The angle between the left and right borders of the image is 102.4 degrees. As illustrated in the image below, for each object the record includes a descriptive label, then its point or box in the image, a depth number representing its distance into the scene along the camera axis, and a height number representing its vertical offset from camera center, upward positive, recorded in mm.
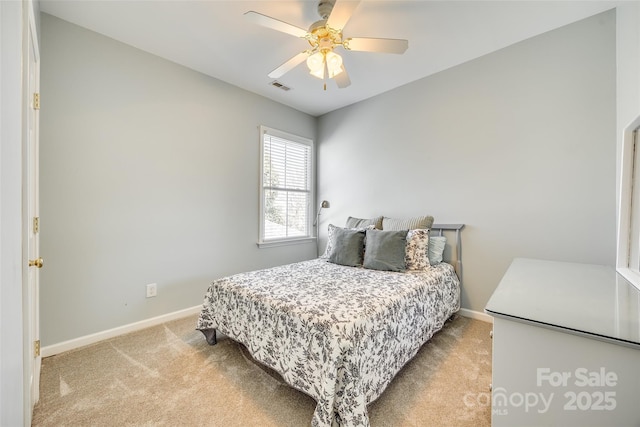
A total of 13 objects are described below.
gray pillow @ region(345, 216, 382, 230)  3168 -133
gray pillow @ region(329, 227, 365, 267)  2617 -378
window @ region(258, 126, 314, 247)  3529 +346
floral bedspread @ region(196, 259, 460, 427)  1288 -703
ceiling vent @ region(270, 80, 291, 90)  3123 +1566
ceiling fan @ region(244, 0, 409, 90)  1644 +1220
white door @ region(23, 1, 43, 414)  1506 +8
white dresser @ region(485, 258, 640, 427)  779 -488
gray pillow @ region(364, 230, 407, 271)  2396 -373
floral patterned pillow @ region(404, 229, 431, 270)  2453 -371
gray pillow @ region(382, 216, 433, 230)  2760 -123
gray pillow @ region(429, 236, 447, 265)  2650 -372
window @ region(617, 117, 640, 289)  1442 +53
